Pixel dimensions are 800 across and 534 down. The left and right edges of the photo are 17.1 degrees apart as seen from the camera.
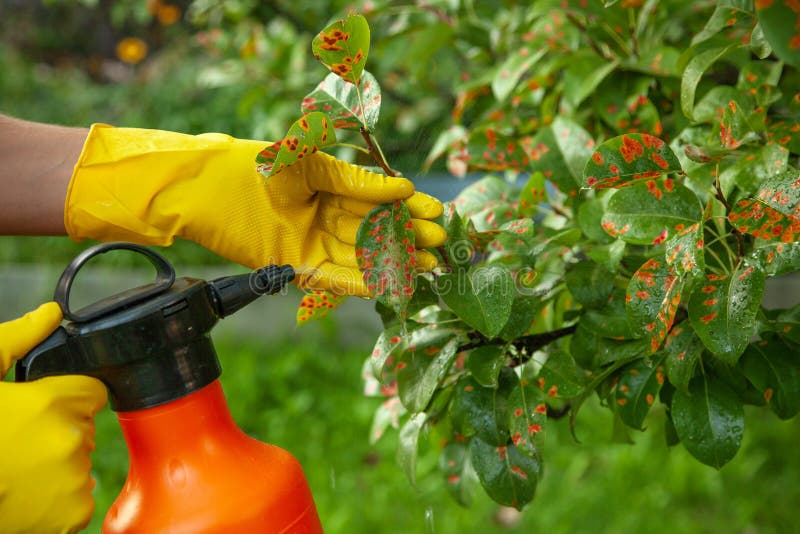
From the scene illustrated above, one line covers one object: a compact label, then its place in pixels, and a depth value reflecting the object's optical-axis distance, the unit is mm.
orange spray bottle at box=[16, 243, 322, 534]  1475
